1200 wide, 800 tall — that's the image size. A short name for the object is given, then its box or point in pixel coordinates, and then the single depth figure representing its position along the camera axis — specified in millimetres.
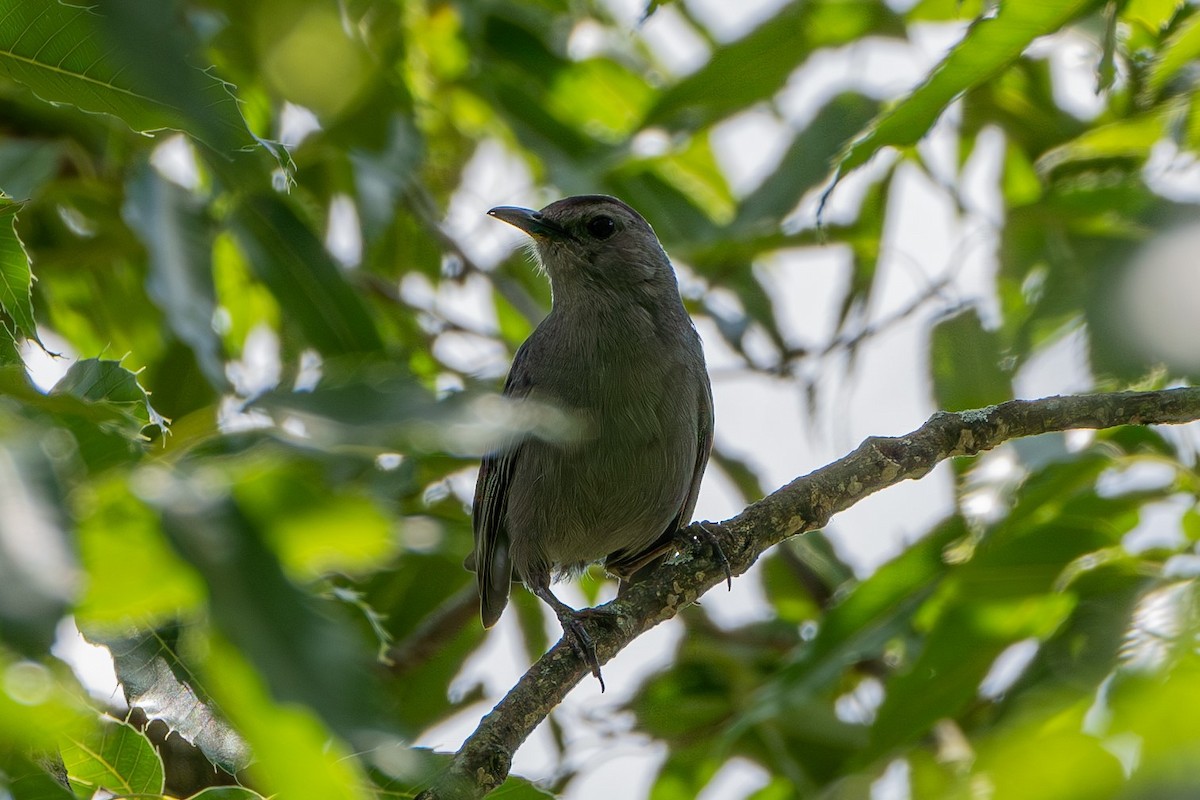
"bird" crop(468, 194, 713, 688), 9906
